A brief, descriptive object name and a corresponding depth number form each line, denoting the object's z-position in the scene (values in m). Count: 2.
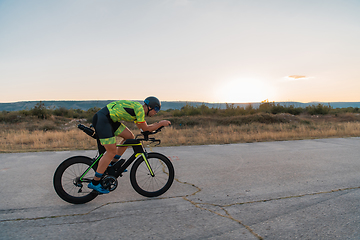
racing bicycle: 4.21
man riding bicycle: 4.13
